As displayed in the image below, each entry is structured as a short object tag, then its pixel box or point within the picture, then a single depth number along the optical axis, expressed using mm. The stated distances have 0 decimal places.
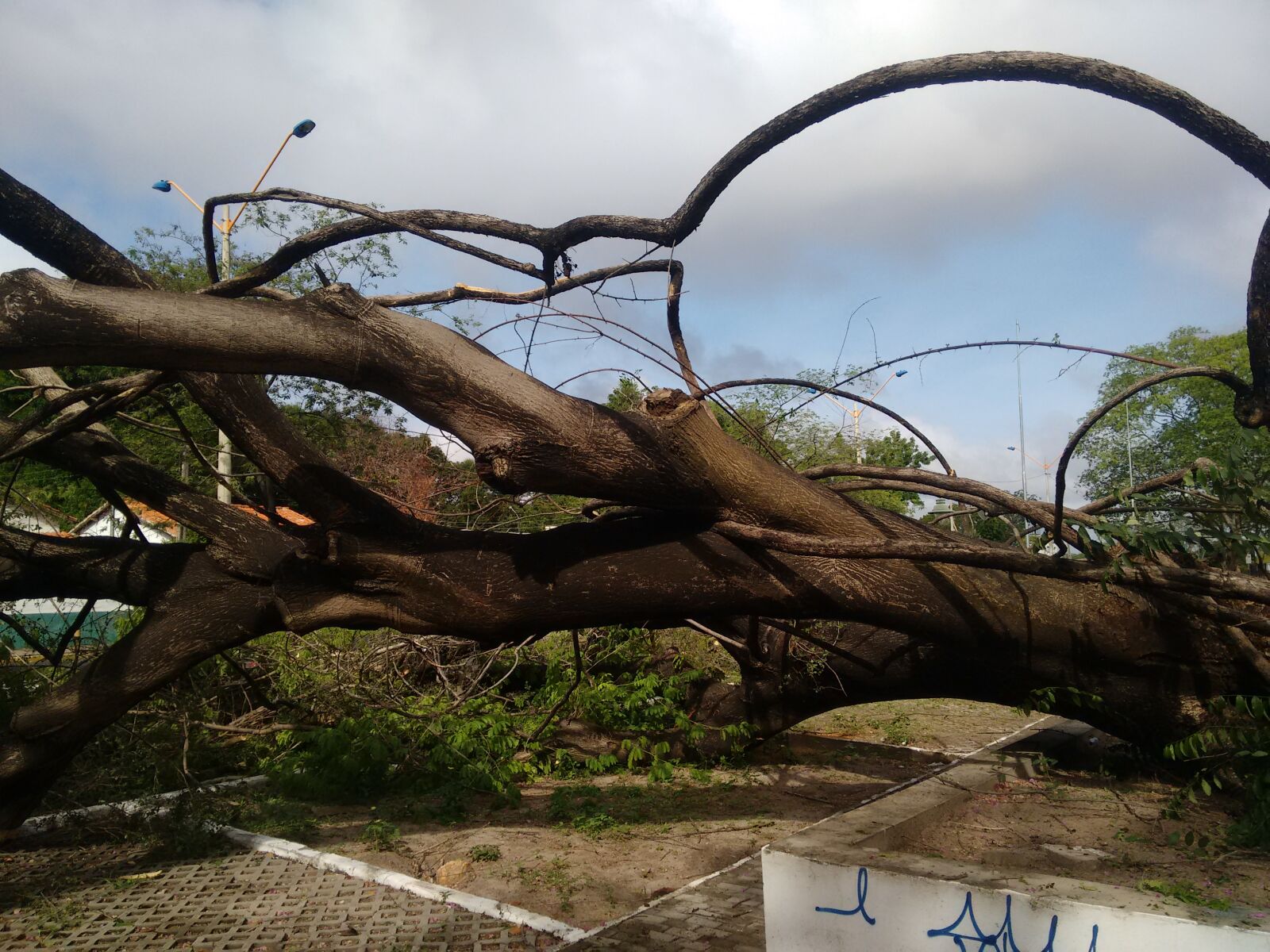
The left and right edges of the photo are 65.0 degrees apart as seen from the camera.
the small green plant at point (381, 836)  6086
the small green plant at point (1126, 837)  5121
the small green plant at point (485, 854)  5824
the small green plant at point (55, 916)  4668
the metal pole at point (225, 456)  13969
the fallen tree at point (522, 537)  3832
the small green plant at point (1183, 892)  3152
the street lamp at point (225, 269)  10344
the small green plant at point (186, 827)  5820
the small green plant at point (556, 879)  5242
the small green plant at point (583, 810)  6504
